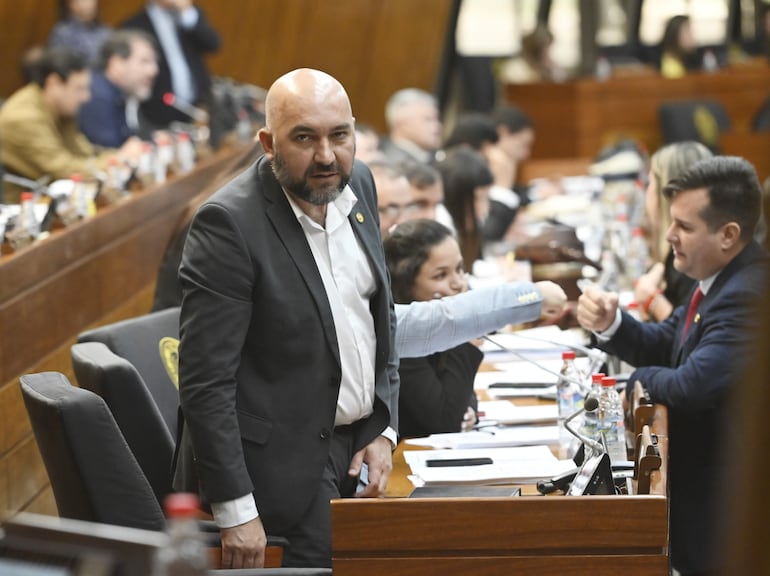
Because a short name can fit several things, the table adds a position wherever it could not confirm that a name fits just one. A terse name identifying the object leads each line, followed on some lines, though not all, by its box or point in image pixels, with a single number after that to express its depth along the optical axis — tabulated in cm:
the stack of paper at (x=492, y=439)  614
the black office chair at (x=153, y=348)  643
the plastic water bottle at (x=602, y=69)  2532
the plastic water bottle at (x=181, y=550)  239
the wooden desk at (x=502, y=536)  454
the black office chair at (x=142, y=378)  580
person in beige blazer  1291
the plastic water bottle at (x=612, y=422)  568
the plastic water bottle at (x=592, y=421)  561
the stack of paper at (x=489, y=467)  545
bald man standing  490
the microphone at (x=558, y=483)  507
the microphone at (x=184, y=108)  1806
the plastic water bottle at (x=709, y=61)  2542
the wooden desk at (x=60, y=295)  764
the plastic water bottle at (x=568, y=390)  632
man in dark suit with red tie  610
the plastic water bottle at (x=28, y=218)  881
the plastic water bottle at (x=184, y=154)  1447
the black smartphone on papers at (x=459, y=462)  571
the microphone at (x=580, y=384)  596
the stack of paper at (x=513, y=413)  664
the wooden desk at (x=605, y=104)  2366
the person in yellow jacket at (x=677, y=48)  2498
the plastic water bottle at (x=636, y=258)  1063
